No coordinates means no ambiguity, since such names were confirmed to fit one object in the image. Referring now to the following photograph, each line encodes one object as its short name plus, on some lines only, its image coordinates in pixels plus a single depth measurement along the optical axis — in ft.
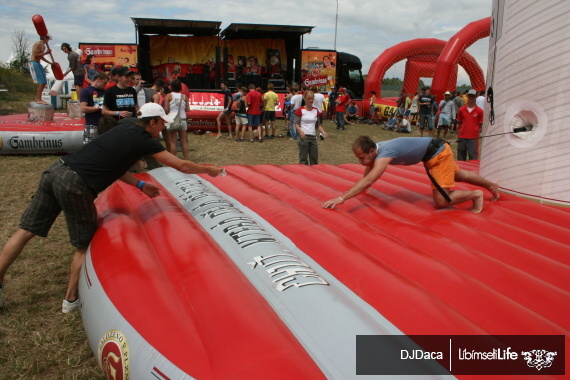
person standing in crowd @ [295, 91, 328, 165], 21.61
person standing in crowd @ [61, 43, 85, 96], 31.99
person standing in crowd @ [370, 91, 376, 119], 56.49
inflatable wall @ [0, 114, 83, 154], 25.62
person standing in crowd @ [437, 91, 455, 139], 37.63
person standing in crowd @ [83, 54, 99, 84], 44.75
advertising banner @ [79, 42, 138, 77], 55.98
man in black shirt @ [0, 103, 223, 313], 9.28
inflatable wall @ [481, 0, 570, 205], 12.04
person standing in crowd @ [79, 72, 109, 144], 18.51
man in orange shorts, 11.75
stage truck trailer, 57.52
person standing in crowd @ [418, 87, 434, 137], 41.29
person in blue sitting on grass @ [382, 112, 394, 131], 50.44
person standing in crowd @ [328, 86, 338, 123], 55.06
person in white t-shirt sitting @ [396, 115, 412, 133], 48.00
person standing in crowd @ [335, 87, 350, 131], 47.04
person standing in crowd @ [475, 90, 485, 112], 33.24
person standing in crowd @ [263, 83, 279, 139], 38.02
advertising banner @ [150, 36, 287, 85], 61.62
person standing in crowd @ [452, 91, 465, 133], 47.50
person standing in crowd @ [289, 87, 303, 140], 34.67
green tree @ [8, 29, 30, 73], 97.26
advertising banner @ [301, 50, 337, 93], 60.75
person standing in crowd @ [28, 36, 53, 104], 30.14
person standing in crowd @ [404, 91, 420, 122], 48.53
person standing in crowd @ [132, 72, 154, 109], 24.67
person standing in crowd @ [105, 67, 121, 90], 19.02
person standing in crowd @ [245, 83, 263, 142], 35.22
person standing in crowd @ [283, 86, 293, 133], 41.66
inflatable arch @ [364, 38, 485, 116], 57.11
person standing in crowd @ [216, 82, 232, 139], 37.45
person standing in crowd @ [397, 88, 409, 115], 51.49
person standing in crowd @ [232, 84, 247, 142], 36.68
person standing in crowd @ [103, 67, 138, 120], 18.11
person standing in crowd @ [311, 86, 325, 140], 30.94
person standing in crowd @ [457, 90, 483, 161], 23.72
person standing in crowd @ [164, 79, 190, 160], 24.23
